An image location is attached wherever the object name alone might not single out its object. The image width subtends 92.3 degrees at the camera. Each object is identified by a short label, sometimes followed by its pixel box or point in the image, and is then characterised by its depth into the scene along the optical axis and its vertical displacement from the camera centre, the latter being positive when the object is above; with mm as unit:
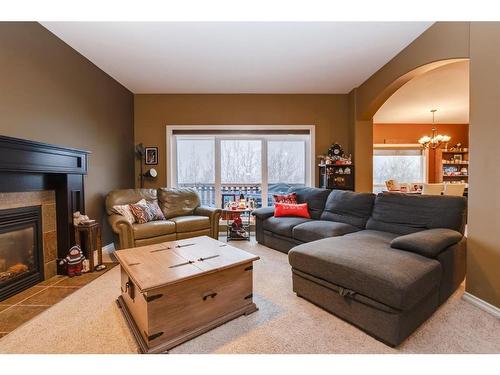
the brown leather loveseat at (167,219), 3078 -511
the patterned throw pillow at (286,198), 3965 -237
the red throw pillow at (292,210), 3736 -414
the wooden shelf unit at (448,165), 6887 +501
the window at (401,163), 7094 +583
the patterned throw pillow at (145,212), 3396 -389
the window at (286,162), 4652 +424
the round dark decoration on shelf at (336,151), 4340 +583
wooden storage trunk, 1514 -755
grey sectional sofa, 1549 -598
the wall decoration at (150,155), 4461 +555
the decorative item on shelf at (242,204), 4126 -344
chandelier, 5729 +1026
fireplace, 2176 -207
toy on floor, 2664 -848
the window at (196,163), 4602 +414
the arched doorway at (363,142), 4051 +727
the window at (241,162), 4617 +428
